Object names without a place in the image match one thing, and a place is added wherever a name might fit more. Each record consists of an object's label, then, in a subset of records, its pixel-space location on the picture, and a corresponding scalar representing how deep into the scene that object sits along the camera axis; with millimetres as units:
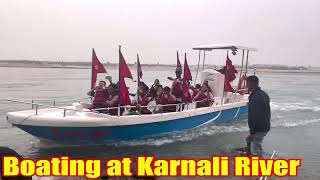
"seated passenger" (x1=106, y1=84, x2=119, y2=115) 7224
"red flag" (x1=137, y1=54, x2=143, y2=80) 7821
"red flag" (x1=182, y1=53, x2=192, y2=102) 8234
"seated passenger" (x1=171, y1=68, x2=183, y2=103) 8638
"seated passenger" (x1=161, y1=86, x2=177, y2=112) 7961
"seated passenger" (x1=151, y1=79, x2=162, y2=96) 7988
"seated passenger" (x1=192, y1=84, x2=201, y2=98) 9483
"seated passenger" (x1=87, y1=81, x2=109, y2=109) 7437
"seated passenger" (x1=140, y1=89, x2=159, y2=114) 7696
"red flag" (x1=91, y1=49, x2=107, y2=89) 7923
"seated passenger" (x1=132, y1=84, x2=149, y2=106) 8004
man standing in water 4777
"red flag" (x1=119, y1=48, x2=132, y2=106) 6796
